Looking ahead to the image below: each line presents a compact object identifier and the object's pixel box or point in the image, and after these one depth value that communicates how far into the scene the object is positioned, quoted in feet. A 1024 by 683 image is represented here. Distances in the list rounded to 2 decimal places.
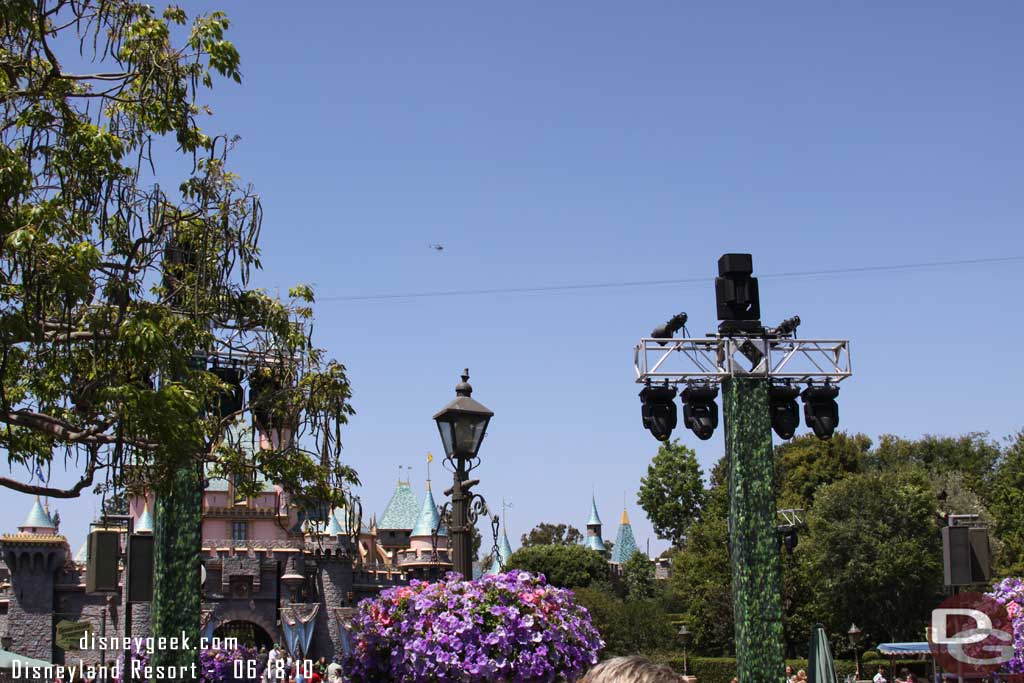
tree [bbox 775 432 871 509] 206.28
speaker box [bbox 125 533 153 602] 48.14
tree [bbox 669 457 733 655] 173.99
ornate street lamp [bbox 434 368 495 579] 37.32
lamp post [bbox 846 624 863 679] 125.80
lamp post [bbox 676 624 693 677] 156.17
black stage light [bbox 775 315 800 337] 66.95
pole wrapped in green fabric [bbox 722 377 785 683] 72.18
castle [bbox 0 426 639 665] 197.06
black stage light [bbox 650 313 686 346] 65.92
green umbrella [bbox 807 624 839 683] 57.41
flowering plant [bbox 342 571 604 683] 39.01
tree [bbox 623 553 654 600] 257.34
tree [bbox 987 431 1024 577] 153.38
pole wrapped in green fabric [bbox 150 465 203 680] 51.01
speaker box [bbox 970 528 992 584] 58.80
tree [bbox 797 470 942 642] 151.33
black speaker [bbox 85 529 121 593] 44.65
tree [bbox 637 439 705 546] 239.30
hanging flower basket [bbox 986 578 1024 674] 69.05
